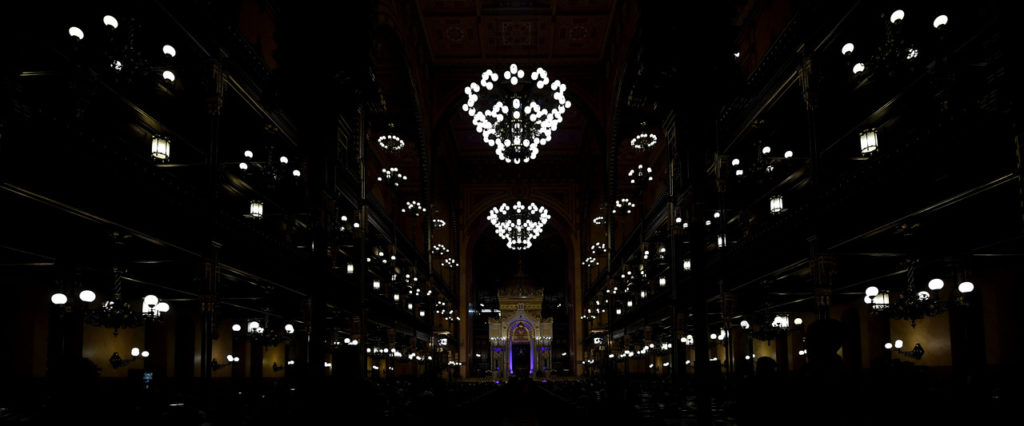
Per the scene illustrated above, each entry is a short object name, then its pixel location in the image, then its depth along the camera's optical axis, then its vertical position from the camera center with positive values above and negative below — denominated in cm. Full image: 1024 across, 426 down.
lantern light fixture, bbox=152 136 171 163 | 1456 +354
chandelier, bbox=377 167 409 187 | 3128 +616
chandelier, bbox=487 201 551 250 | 3234 +421
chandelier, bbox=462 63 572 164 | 1803 +525
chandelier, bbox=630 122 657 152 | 2784 +681
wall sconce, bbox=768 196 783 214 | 1766 +258
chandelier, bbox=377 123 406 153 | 2995 +746
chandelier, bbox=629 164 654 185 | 2694 +535
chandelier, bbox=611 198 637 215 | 3244 +482
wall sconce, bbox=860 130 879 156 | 1406 +330
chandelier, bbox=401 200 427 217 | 3447 +519
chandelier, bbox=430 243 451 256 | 3981 +363
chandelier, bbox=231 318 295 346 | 2053 -62
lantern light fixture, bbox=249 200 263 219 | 1810 +280
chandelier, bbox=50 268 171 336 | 1269 +8
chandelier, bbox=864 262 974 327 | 1308 +3
